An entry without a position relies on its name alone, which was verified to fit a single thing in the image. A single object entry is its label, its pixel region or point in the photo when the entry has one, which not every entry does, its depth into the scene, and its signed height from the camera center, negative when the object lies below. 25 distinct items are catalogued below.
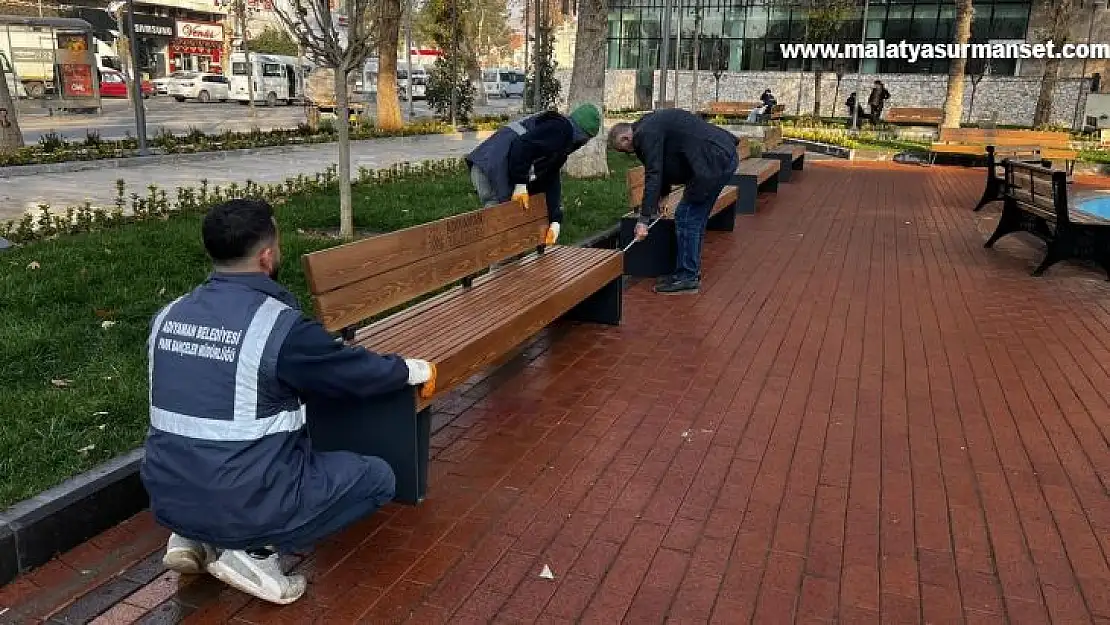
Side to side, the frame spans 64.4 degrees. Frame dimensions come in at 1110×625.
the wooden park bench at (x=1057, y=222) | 7.50 -0.91
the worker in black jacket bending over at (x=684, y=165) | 6.38 -0.44
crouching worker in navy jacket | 2.53 -0.90
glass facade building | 39.25 +3.68
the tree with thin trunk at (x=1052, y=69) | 25.39 +1.30
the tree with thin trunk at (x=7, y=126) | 13.67 -0.62
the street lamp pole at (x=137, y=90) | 14.09 -0.02
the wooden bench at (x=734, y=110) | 32.78 -0.17
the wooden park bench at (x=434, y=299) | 3.27 -1.02
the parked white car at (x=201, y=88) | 40.78 +0.13
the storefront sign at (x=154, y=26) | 55.34 +3.97
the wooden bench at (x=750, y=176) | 11.23 -0.90
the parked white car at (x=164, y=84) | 41.96 +0.27
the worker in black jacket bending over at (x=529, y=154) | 5.69 -0.35
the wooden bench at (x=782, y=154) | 15.47 -0.82
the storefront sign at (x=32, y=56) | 31.02 +1.06
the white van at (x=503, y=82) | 61.75 +1.14
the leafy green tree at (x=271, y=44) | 51.70 +2.88
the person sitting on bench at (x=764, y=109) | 29.17 -0.09
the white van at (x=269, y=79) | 39.56 +0.61
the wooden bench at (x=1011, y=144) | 15.93 -0.57
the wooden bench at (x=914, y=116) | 29.16 -0.20
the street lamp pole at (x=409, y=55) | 36.97 +1.68
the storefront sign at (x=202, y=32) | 58.69 +3.90
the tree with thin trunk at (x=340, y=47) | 8.20 +0.47
